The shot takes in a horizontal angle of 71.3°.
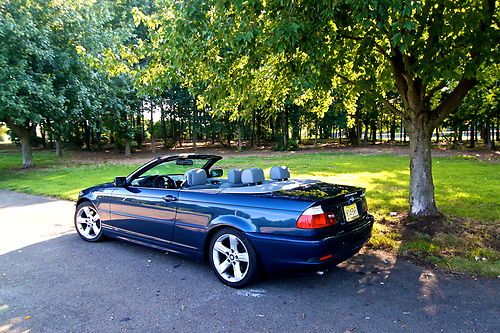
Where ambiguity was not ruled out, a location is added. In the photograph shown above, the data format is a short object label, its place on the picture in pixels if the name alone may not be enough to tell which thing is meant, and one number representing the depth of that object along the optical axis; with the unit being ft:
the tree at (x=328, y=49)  13.92
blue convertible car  11.41
